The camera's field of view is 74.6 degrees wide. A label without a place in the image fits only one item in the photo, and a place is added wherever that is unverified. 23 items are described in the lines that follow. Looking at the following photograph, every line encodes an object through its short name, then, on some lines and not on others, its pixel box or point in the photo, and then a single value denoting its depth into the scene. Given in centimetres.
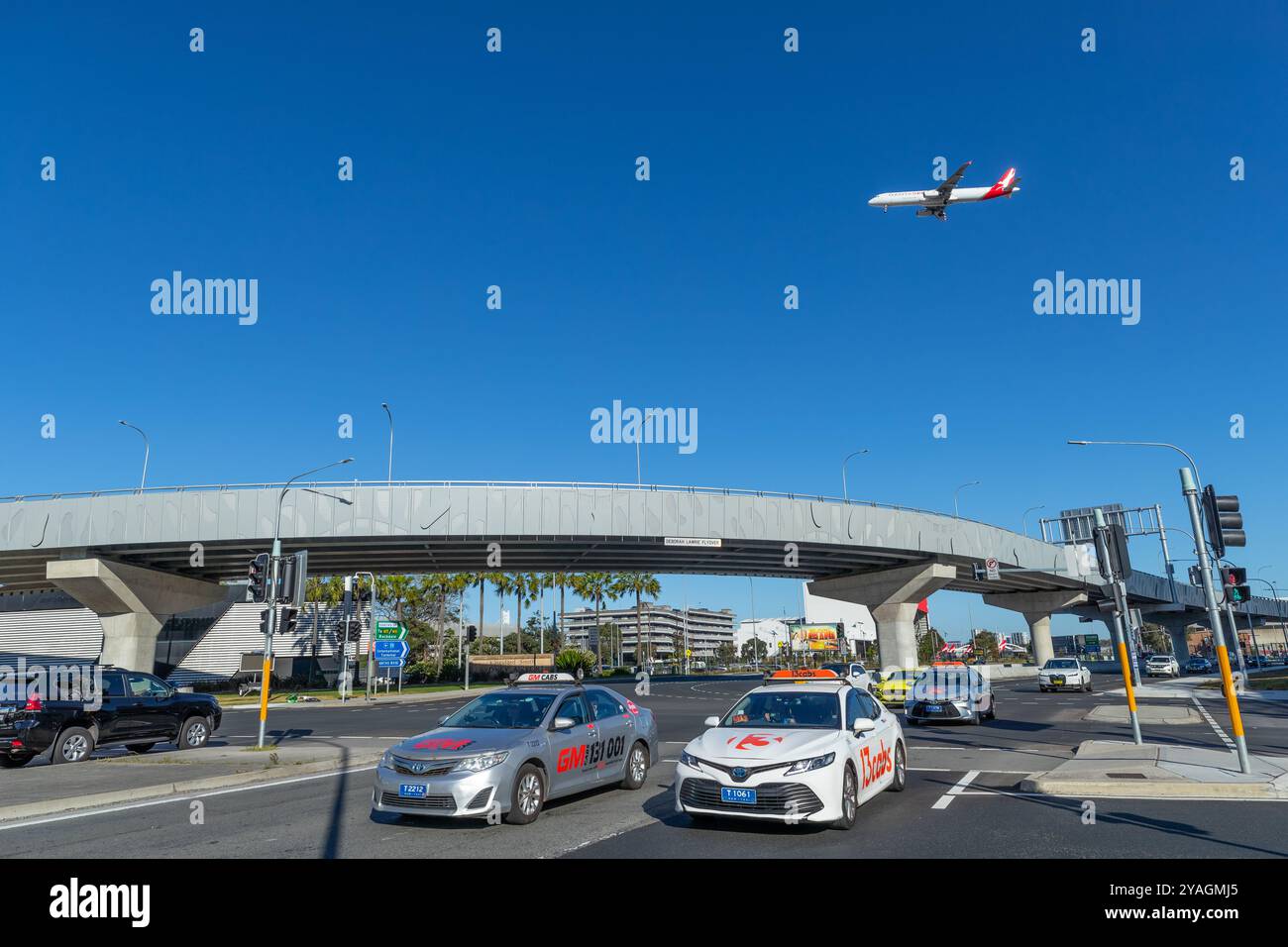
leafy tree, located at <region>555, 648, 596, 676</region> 7231
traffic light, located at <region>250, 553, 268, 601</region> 1845
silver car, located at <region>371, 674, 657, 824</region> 853
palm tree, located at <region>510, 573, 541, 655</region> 8461
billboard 12958
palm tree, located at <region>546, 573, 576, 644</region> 8312
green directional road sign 4294
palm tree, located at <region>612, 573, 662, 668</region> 8644
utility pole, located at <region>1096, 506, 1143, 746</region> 1529
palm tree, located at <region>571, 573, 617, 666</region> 8506
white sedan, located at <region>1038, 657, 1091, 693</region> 3934
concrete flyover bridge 3909
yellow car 2878
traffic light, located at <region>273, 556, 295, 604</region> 1828
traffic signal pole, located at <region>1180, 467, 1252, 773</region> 1128
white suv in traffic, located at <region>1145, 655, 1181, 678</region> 6172
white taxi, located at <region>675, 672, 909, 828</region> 812
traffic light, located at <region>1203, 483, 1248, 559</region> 1235
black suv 1519
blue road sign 4067
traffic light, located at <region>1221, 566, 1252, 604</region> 1413
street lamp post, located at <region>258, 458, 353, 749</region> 1806
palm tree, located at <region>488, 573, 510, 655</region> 7719
